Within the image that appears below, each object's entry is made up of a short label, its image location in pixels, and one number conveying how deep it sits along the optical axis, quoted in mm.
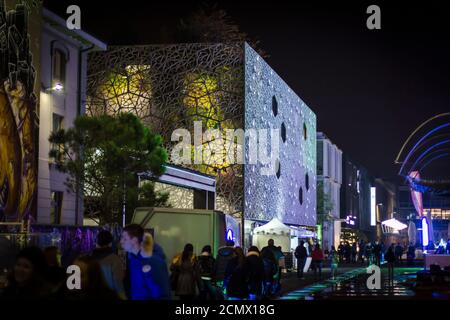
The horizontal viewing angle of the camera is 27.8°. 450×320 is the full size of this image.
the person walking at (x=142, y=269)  10477
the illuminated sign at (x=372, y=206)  139562
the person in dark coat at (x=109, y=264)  10148
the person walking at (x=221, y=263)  22188
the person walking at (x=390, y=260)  39206
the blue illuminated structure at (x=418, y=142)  71738
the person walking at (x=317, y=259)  42625
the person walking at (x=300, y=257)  41466
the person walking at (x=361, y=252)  74281
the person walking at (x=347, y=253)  69938
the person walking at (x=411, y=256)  62656
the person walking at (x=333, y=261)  44131
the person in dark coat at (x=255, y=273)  18453
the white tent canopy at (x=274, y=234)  46688
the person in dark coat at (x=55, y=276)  9045
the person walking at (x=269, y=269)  24019
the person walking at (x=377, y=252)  51738
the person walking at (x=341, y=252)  70294
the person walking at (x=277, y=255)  26089
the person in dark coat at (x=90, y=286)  9367
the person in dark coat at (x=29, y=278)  8609
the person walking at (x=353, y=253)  71850
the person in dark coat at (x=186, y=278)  16219
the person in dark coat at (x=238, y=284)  17562
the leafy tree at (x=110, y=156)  28984
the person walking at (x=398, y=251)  61250
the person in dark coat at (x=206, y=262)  22875
